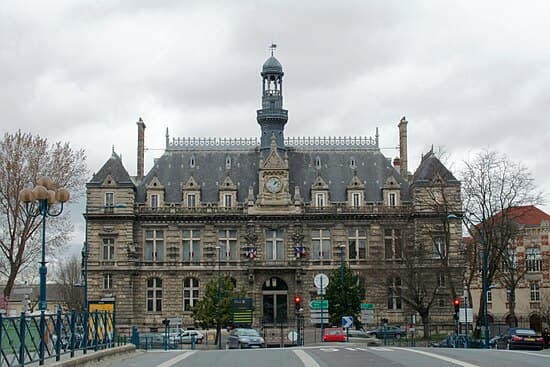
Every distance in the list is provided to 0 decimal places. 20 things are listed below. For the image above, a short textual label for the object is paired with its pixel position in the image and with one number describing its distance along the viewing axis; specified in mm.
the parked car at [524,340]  46062
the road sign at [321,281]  52759
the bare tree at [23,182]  57438
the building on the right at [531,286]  88125
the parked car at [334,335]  56531
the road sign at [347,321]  57281
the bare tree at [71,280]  102688
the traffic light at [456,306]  57291
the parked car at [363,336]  57562
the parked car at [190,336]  67675
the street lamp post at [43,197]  30047
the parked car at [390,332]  69875
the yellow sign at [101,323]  27688
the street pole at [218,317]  61097
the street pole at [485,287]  48469
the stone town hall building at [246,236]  79375
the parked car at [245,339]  52375
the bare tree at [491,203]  60469
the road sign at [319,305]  56375
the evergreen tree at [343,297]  70688
